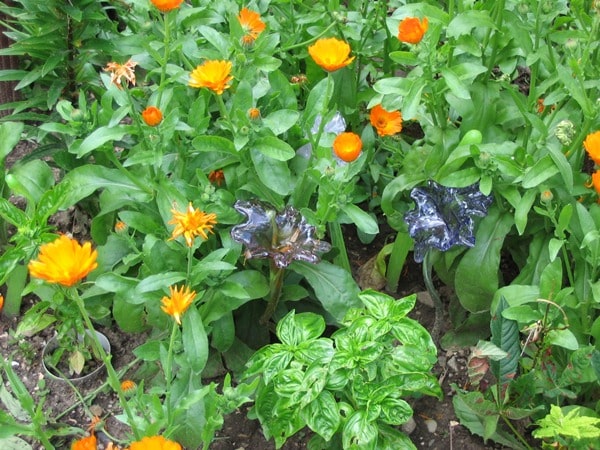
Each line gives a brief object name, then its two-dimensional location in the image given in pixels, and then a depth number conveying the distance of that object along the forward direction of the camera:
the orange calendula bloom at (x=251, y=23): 2.27
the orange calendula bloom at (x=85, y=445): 1.65
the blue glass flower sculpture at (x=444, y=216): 2.24
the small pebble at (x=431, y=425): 2.25
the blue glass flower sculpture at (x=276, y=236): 2.10
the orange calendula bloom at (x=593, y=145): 1.89
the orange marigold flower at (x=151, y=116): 1.92
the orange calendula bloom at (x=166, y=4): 1.89
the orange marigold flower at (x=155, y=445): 1.56
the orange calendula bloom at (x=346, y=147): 1.93
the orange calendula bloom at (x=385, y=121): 2.45
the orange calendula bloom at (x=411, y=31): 2.03
